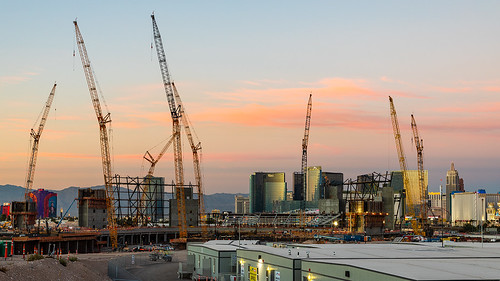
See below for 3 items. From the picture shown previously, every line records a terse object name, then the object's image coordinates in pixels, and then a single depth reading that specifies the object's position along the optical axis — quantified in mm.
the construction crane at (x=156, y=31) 192500
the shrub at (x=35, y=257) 83938
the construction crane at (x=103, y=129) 189625
